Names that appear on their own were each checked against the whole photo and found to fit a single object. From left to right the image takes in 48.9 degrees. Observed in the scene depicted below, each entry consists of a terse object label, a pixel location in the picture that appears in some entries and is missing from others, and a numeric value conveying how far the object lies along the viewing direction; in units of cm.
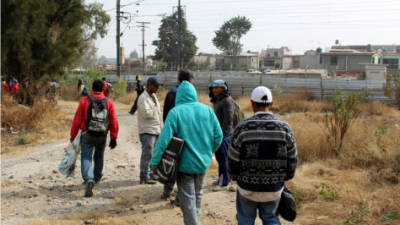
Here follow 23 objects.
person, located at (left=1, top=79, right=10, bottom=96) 1524
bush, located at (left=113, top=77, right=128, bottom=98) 2752
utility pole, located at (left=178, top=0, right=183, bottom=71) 3638
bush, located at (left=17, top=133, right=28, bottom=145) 1154
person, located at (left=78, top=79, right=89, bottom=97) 1498
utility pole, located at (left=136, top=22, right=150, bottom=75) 6859
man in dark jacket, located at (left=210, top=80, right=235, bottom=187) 660
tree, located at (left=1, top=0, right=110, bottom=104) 1478
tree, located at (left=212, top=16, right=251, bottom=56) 7406
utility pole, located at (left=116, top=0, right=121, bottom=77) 2846
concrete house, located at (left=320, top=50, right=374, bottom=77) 5278
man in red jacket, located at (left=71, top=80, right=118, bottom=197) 643
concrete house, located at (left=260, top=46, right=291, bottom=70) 6574
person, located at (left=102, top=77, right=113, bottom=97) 1545
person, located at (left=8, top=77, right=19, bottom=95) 1579
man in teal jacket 440
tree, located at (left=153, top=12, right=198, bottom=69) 6493
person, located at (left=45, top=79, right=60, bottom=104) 1781
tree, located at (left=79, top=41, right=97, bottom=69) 8564
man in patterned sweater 362
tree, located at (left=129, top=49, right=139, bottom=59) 18722
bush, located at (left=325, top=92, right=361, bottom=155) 900
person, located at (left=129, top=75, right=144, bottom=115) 1006
